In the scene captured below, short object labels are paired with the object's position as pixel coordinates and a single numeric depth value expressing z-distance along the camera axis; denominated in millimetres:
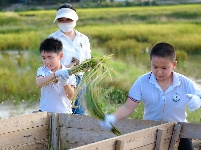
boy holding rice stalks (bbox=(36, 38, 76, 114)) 5656
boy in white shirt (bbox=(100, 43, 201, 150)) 4891
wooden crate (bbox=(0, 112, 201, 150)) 4734
